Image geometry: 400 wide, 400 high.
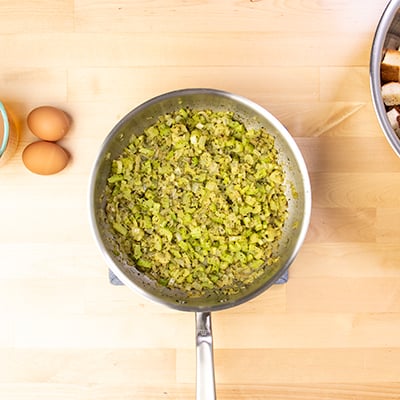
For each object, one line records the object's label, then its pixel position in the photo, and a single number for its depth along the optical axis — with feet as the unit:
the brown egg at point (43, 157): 3.92
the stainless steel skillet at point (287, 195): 3.61
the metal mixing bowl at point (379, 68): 3.71
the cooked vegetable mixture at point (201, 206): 3.90
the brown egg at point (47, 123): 3.90
